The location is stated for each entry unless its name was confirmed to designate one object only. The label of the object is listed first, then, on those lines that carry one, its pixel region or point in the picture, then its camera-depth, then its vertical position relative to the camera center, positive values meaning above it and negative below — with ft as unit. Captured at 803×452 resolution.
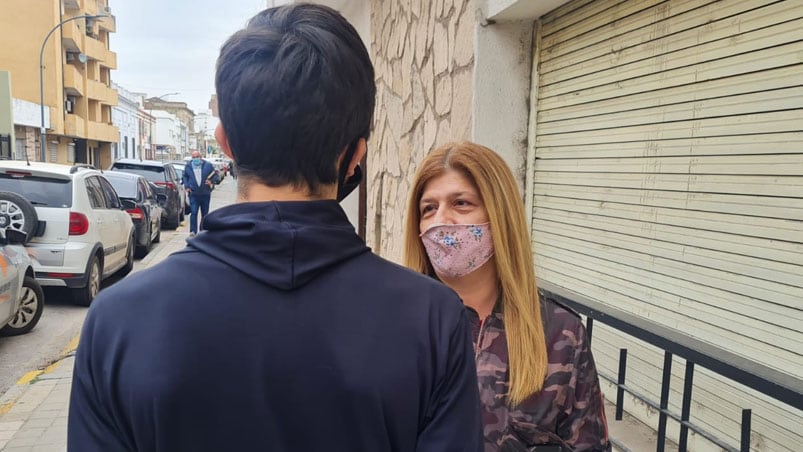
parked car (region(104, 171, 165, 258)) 35.35 -1.84
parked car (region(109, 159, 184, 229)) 49.19 -0.18
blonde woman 5.46 -1.21
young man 3.05 -0.77
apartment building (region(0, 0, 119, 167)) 106.32 +19.45
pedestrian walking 40.34 -0.27
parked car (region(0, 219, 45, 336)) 17.85 -3.69
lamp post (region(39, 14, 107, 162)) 84.69 +4.95
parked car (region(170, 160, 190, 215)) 60.56 -2.05
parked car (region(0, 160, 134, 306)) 21.76 -1.90
